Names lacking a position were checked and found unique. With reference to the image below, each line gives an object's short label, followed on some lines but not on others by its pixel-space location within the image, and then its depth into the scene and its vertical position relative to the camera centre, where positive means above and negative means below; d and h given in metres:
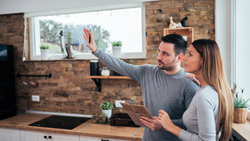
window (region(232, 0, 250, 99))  1.87 +0.19
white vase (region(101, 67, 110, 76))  2.51 -0.09
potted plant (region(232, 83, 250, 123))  1.67 -0.41
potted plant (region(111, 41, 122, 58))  2.55 +0.21
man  1.39 -0.17
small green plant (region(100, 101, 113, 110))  2.52 -0.53
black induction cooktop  2.40 -0.74
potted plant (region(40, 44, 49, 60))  2.88 +0.20
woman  0.98 -0.19
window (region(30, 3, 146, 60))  2.64 +0.50
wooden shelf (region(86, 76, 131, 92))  2.50 -0.21
